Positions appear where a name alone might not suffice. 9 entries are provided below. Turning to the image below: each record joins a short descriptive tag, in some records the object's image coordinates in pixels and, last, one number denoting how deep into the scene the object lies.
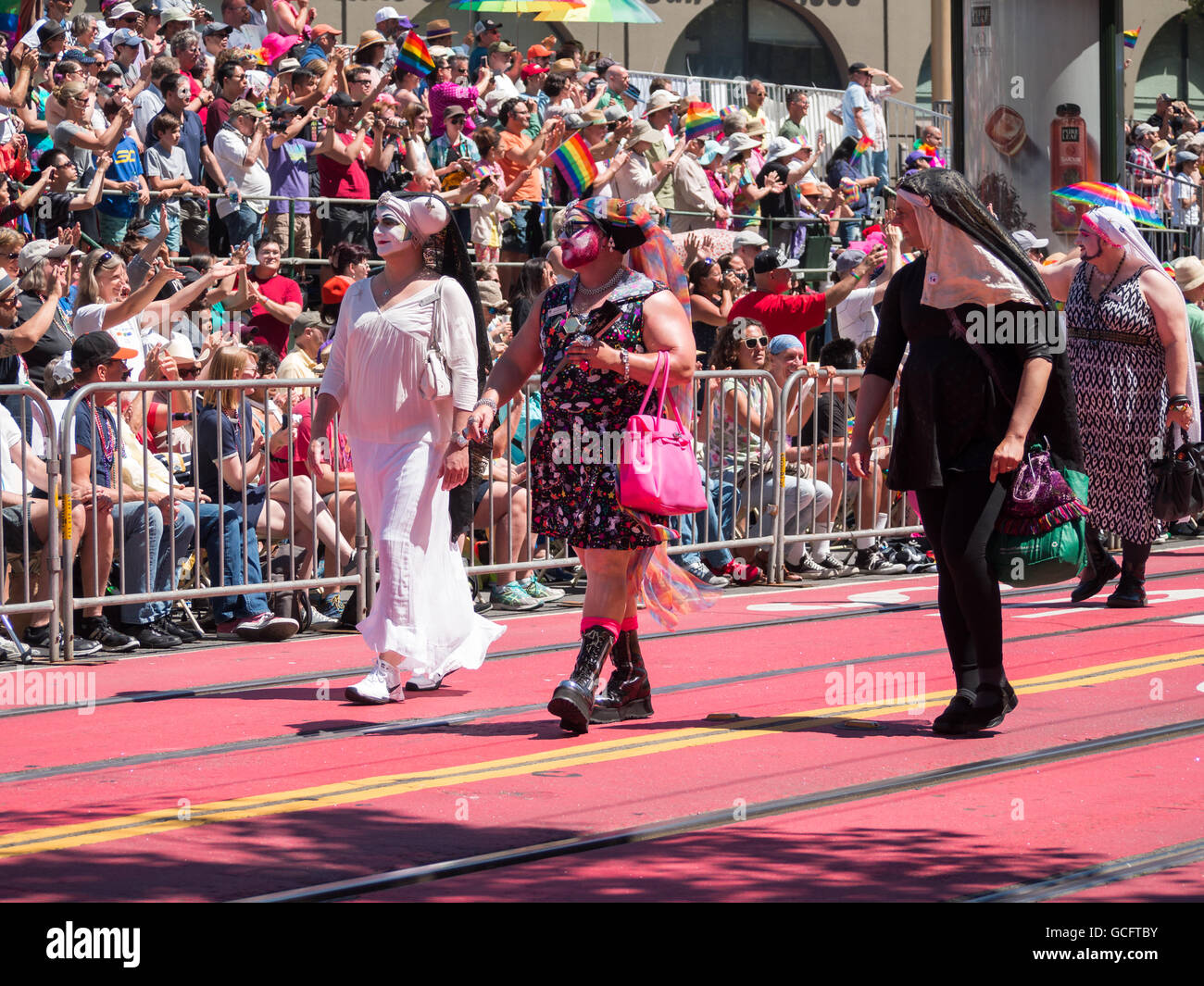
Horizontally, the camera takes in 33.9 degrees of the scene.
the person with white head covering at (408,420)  8.57
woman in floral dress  7.70
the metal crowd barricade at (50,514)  9.94
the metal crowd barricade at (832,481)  13.34
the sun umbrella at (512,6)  21.84
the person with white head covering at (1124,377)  10.77
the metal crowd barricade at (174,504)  10.20
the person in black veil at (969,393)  7.49
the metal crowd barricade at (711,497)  11.97
